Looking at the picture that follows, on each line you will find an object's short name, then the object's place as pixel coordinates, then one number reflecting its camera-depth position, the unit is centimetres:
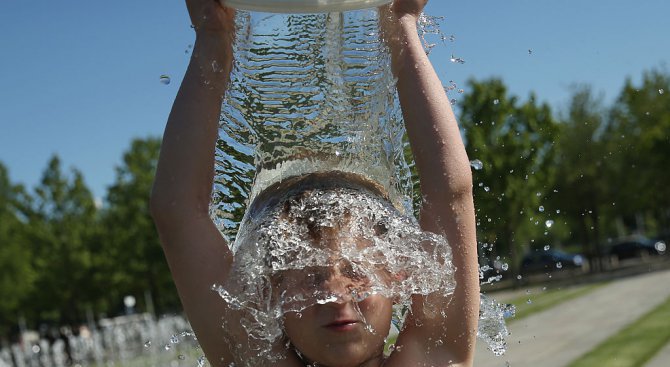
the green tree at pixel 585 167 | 2328
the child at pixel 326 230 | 167
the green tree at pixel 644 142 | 2650
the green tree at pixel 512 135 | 2283
